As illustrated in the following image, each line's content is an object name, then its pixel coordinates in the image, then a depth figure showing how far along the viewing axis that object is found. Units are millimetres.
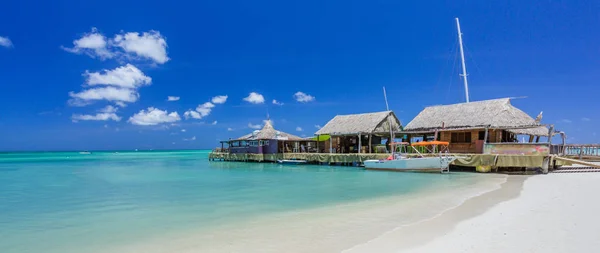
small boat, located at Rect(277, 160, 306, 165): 29689
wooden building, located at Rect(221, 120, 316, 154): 31498
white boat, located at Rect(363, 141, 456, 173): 19284
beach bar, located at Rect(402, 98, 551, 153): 19891
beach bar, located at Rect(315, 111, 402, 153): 26078
